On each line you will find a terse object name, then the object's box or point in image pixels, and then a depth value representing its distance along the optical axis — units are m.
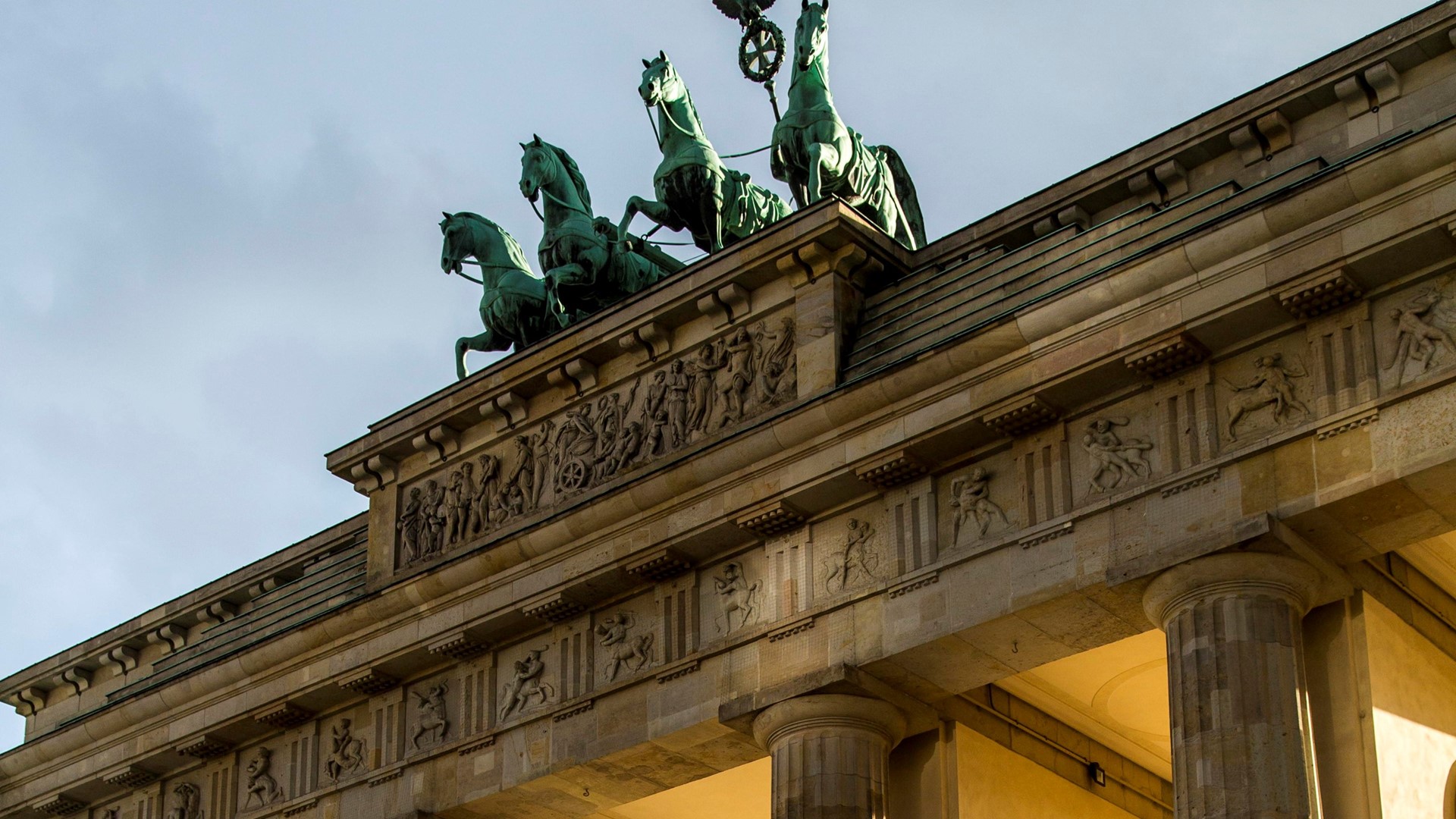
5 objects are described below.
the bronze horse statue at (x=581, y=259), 33.47
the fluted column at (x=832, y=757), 26.34
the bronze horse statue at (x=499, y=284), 33.97
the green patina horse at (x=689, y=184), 33.12
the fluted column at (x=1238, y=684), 22.84
